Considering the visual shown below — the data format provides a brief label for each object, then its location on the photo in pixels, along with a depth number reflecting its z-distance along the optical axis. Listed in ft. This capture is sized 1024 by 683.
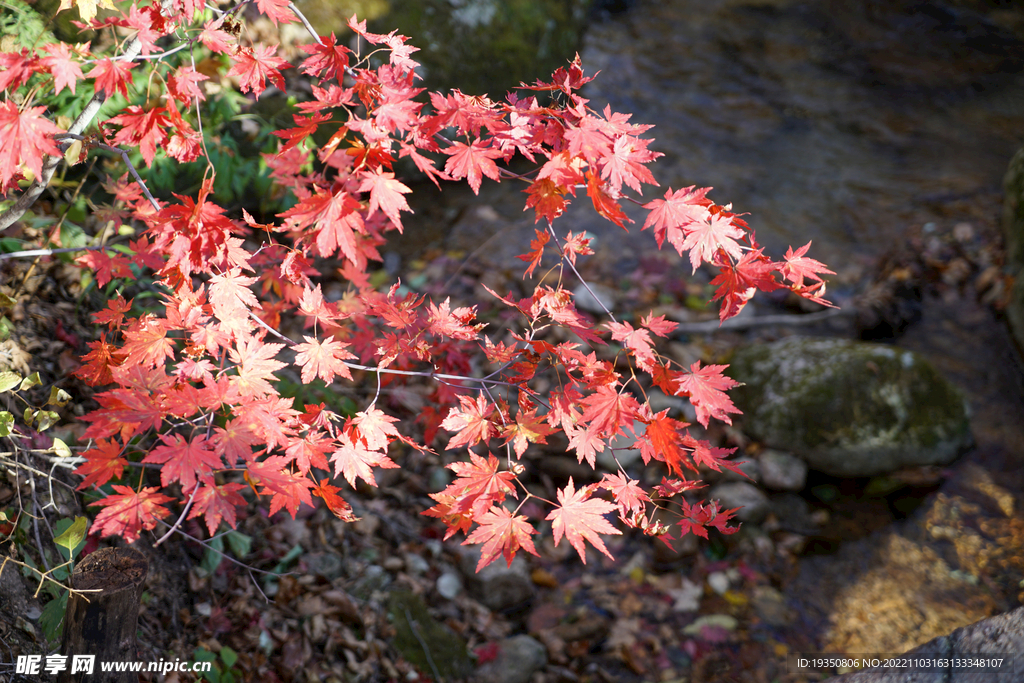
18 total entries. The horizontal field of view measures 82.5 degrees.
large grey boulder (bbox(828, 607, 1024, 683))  5.50
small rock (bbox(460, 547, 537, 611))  9.40
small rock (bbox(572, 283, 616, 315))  13.67
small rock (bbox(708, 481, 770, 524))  11.13
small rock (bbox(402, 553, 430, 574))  9.38
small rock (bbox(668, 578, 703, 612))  10.03
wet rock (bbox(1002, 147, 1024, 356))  14.29
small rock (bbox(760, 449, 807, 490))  11.60
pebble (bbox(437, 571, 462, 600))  9.34
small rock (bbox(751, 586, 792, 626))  10.02
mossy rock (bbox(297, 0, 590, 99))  14.55
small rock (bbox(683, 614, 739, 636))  9.74
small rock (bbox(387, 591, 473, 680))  8.32
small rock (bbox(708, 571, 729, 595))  10.32
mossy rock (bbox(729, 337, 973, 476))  11.69
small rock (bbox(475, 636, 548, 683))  8.46
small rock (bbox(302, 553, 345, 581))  8.72
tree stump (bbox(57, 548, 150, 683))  4.69
